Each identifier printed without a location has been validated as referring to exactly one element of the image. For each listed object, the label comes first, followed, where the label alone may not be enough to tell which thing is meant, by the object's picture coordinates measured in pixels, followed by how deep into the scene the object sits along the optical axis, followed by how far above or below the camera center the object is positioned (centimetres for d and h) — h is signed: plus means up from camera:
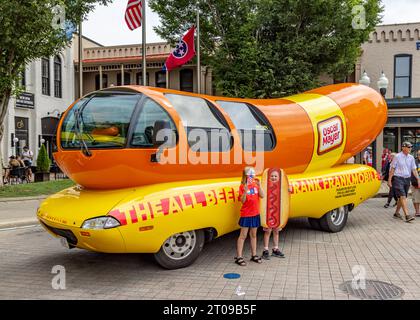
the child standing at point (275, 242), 665 -170
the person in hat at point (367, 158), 1915 -94
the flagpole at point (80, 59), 1626 +317
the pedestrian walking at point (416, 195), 1070 -148
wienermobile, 557 -42
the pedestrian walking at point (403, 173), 1009 -86
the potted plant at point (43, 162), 2034 -122
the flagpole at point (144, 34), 1602 +397
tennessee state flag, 1847 +385
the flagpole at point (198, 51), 1828 +388
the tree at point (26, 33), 1270 +335
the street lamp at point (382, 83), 1502 +197
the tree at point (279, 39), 1791 +442
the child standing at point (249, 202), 609 -95
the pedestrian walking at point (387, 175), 1217 -120
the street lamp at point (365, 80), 1426 +197
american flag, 1666 +495
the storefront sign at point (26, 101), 2472 +219
